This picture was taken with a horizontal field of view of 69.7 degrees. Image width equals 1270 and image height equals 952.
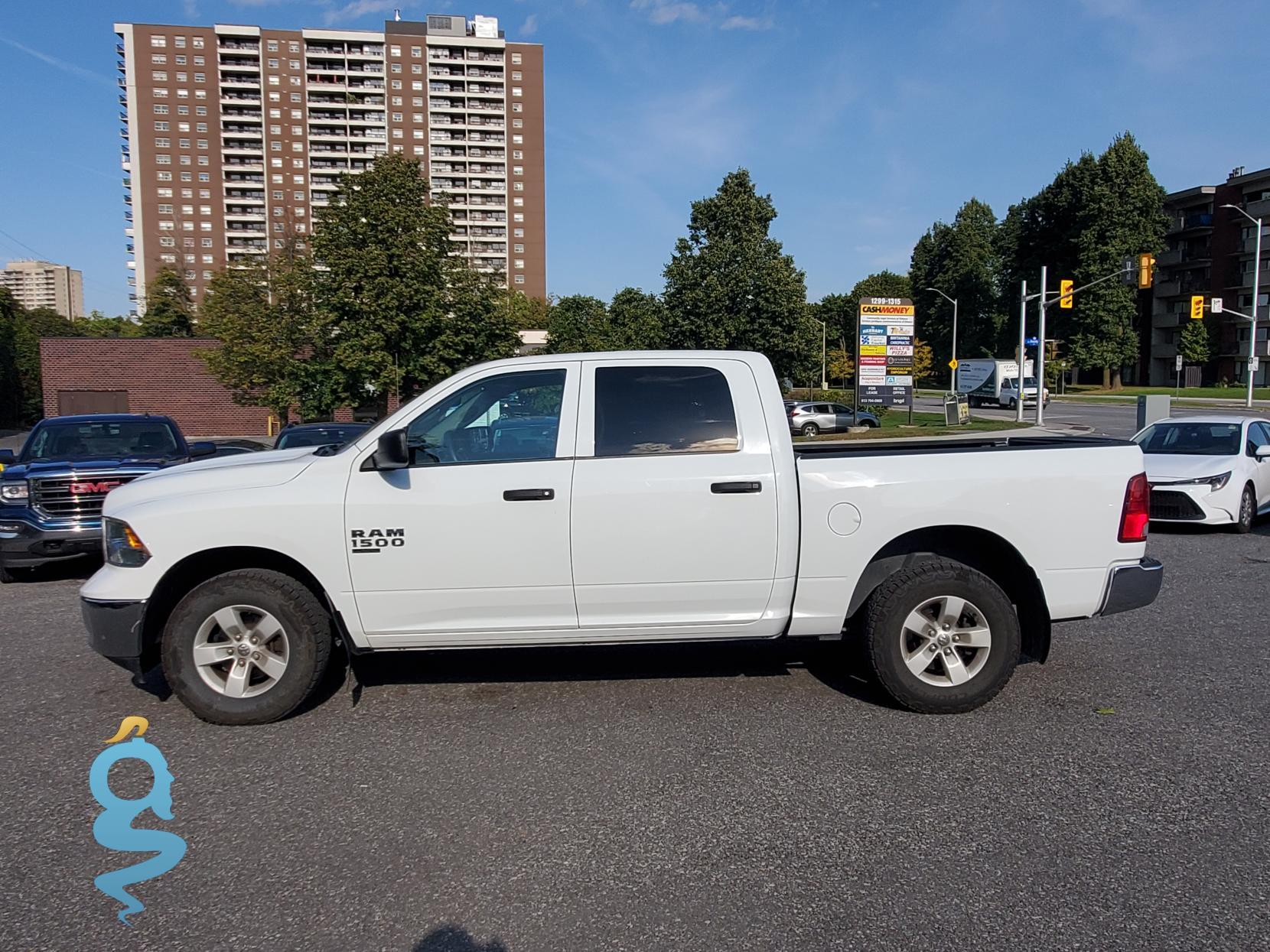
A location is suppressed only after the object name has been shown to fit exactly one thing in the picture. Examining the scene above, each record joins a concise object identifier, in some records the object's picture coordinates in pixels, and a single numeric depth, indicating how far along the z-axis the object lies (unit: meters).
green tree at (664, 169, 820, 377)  49.69
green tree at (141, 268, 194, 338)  72.88
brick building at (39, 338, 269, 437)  47.16
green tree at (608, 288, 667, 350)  54.62
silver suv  38.66
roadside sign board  37.28
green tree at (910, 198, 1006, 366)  89.00
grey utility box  23.24
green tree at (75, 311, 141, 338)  80.40
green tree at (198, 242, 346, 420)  29.02
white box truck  61.09
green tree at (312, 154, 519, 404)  27.06
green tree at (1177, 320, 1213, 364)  68.38
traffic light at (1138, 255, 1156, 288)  34.03
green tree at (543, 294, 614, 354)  67.75
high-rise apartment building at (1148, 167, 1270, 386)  68.44
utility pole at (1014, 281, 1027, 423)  39.75
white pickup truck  4.81
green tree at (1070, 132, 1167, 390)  69.62
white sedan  11.19
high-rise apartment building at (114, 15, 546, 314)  110.62
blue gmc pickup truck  9.01
